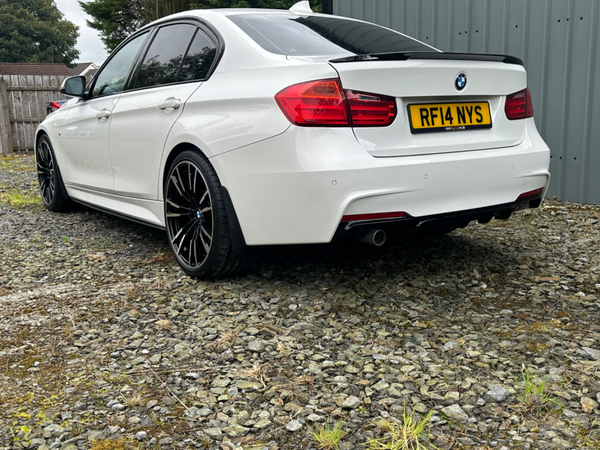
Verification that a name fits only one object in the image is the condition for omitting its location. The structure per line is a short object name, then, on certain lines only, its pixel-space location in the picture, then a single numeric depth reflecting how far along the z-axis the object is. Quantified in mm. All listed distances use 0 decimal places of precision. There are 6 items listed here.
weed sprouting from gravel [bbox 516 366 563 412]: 2156
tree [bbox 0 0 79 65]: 52688
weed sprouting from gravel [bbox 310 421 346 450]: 1968
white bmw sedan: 2801
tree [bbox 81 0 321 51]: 29172
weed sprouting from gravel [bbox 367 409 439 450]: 1947
